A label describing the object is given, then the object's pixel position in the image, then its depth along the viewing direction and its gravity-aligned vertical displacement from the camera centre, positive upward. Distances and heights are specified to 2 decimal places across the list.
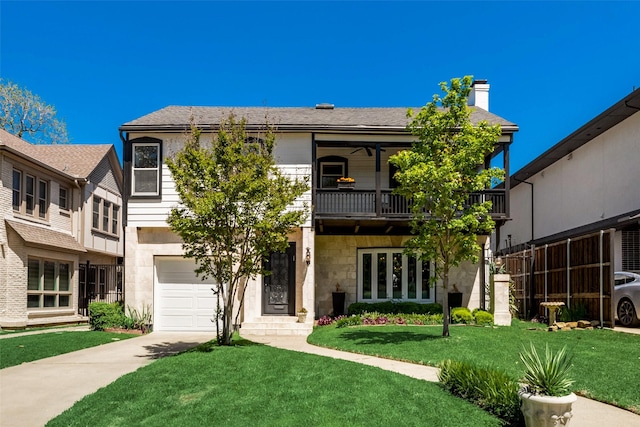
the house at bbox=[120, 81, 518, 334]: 17.70 +0.37
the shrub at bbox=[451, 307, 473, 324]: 16.89 -2.04
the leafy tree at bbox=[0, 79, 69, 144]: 34.06 +8.39
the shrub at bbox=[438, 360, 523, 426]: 6.80 -1.83
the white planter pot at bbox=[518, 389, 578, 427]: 5.98 -1.71
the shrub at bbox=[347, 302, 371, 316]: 18.08 -1.94
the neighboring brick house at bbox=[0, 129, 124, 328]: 18.81 +0.59
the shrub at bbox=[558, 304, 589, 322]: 15.97 -1.85
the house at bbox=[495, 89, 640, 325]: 15.86 +1.47
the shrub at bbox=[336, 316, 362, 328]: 16.56 -2.19
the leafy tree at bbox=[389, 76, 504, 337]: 12.66 +1.66
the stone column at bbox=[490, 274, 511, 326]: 16.69 -1.54
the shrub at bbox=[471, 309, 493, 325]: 16.50 -2.04
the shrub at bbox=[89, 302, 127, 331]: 17.25 -2.19
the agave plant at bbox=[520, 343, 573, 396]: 6.17 -1.41
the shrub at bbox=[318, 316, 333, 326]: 17.85 -2.34
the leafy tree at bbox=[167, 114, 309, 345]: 11.62 +0.88
